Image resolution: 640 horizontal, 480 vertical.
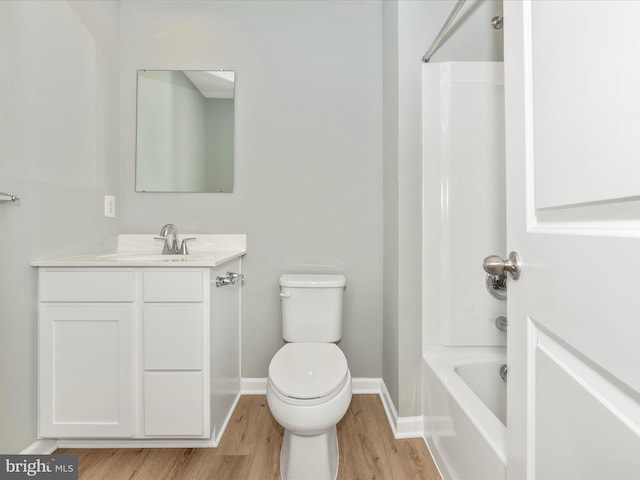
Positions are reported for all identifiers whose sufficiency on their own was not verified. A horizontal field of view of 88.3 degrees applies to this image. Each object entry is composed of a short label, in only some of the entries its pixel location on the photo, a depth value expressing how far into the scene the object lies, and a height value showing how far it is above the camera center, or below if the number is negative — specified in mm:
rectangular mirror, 2010 +660
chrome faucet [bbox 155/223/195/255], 1884 +24
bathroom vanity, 1376 -435
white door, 432 +16
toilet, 1208 -586
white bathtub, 1027 -628
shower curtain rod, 1294 +904
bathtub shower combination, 1619 +186
